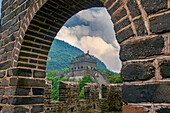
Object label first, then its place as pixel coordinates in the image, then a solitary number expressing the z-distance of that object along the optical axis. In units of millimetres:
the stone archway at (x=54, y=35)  1070
